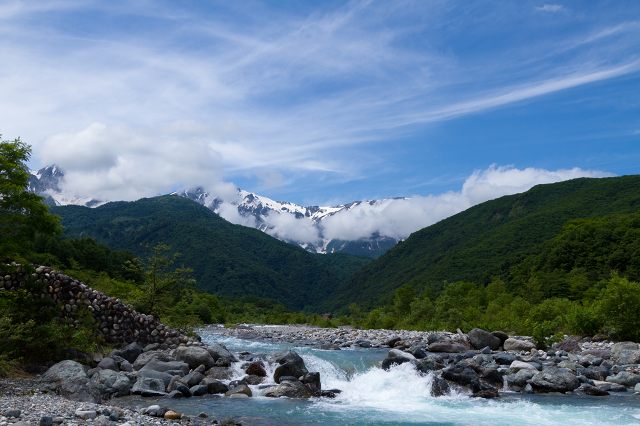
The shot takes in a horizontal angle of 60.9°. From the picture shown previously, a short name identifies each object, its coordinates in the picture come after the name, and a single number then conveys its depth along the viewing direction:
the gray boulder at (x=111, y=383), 18.44
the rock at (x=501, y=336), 36.34
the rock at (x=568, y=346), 33.56
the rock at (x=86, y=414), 13.44
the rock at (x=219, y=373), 23.07
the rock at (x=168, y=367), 21.69
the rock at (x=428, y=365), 24.58
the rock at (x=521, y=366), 24.91
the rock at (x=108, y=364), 21.43
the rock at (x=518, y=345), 34.47
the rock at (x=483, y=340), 35.75
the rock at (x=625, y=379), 23.53
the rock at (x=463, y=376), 22.36
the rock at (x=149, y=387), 19.16
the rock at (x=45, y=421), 11.95
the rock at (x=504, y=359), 27.77
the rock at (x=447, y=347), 33.78
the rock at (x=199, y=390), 20.25
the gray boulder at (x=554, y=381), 22.48
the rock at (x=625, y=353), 28.14
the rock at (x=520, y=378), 23.17
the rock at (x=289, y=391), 21.12
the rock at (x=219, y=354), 25.34
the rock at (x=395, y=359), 25.70
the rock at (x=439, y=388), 22.23
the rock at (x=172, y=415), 15.55
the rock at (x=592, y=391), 22.03
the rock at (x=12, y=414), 12.49
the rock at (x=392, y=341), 41.93
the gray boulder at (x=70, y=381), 17.02
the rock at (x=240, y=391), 20.81
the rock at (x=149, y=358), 22.73
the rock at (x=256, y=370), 23.83
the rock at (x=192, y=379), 20.84
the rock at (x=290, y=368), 23.05
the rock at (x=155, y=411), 15.80
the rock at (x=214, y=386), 20.80
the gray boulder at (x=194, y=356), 24.14
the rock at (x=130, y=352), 23.72
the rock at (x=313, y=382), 21.84
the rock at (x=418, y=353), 30.50
